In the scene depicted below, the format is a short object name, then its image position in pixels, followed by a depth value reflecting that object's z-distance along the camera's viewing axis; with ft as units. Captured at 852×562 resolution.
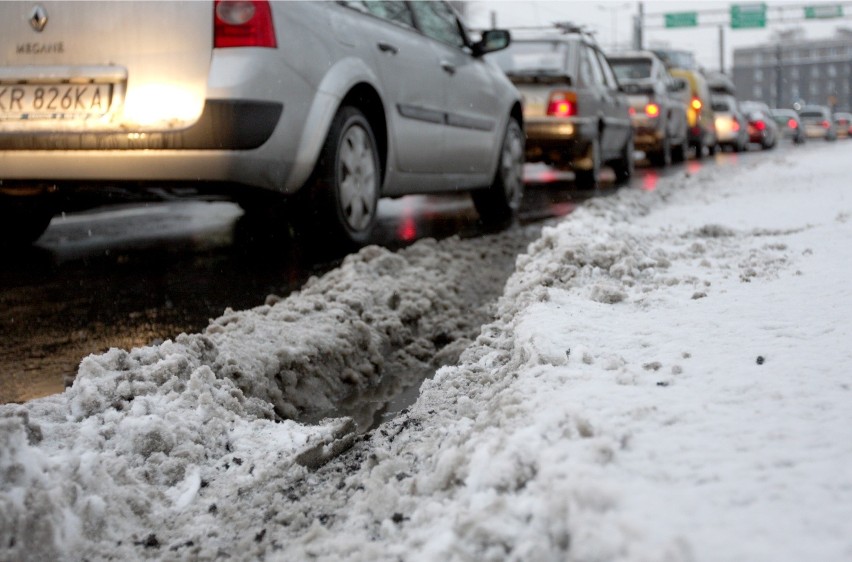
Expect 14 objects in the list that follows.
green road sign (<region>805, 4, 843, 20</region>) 183.62
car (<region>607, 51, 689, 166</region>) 51.37
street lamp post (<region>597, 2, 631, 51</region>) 160.86
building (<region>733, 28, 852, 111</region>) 436.76
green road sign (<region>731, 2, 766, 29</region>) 183.62
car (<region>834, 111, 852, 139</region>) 137.39
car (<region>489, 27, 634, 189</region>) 34.42
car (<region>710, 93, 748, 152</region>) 84.58
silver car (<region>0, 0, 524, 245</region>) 14.11
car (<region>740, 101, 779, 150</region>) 95.76
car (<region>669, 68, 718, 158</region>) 67.46
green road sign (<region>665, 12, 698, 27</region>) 183.62
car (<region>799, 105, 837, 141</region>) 118.62
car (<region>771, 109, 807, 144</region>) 111.04
